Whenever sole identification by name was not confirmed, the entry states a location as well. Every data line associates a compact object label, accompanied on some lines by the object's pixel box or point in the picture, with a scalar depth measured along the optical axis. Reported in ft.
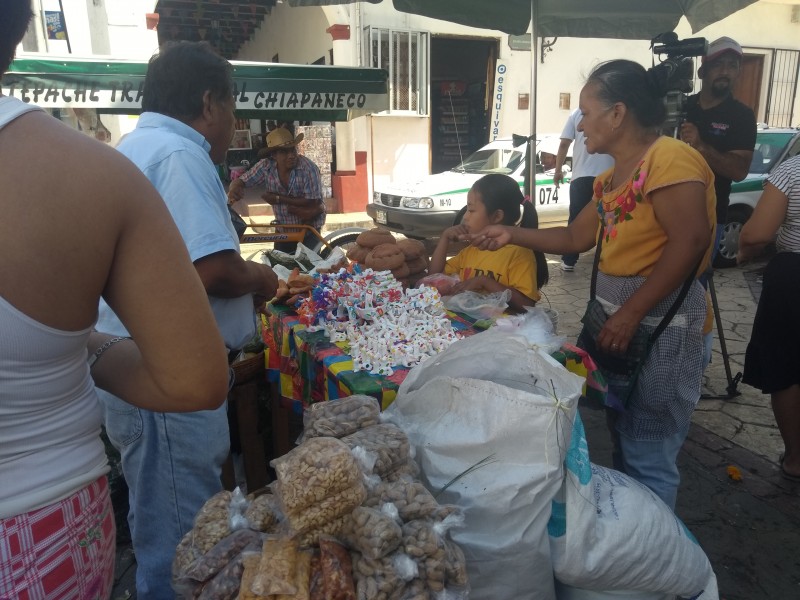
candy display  7.02
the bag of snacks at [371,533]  3.38
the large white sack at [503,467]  4.25
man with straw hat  18.38
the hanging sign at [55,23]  27.20
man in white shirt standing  20.29
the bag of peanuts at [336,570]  3.25
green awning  14.11
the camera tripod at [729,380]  13.09
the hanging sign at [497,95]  38.73
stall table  6.59
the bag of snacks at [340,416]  4.44
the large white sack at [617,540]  4.33
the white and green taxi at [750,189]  25.11
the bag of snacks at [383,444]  4.06
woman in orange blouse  6.21
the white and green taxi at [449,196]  27.84
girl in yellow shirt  9.62
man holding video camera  12.61
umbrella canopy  14.69
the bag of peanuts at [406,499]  3.73
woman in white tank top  2.60
